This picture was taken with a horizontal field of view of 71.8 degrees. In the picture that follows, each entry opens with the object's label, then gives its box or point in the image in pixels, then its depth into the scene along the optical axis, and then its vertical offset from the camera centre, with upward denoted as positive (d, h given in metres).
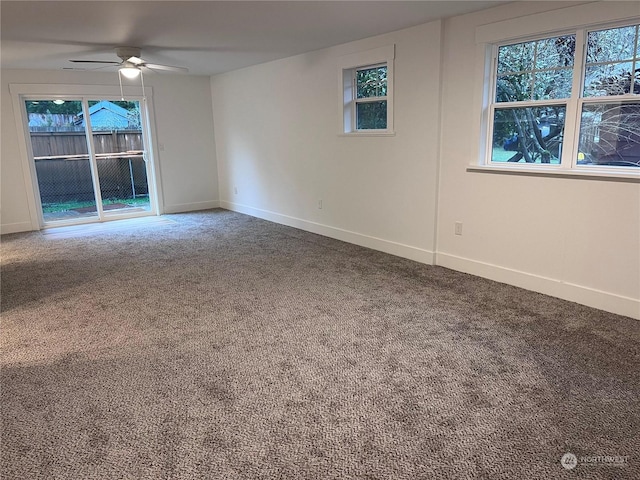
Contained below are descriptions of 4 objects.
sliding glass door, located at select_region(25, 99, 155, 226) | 6.78 -0.13
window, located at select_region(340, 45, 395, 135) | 4.66 +0.56
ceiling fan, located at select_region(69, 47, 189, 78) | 4.80 +0.94
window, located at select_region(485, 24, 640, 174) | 3.13 +0.26
